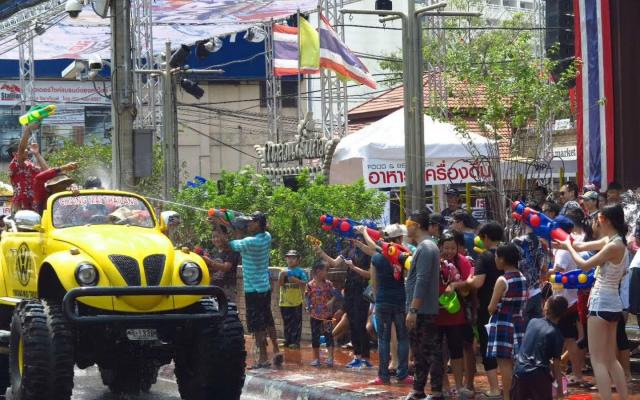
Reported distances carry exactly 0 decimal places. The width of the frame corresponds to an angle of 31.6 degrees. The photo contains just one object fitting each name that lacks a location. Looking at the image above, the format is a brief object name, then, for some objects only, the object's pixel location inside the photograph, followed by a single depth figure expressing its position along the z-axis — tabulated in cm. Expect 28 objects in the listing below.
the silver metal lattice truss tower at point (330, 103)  2794
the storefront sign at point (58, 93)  5548
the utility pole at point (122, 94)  1972
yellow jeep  995
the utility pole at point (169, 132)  2502
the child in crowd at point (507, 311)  1068
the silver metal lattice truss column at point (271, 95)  3784
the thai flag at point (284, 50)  3434
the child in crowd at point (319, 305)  1449
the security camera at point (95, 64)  2219
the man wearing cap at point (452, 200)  1543
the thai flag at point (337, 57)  2448
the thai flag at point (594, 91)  1753
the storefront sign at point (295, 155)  2680
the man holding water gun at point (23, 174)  1277
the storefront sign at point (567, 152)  2827
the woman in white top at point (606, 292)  991
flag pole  2623
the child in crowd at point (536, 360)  946
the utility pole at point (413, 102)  1555
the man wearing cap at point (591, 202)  1318
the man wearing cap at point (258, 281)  1423
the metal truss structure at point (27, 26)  3462
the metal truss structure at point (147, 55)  3043
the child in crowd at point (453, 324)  1166
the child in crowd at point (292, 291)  1508
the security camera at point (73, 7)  2078
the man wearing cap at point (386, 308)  1246
